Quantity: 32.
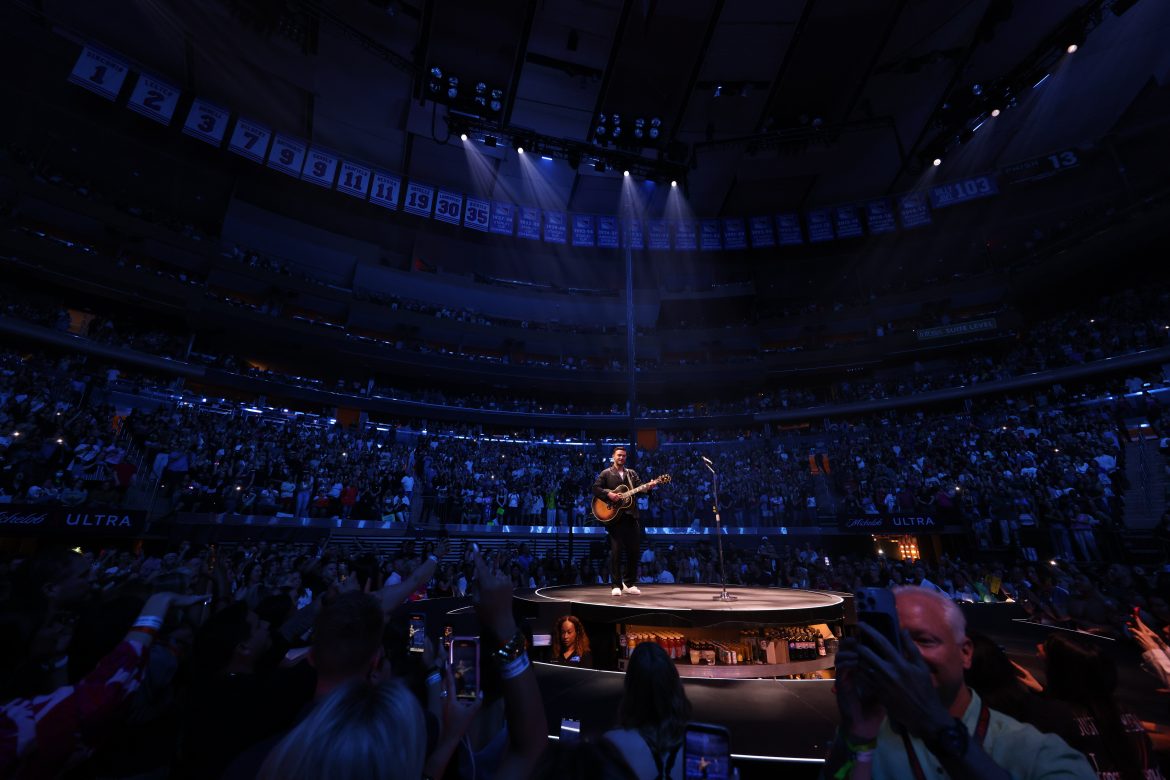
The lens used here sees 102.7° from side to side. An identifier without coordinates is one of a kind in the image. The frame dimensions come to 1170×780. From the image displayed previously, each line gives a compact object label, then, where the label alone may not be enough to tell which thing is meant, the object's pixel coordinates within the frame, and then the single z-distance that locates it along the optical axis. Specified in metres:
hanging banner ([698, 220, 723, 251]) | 27.47
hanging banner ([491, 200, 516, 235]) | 25.81
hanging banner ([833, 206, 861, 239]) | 26.53
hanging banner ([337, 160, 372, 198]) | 22.02
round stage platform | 4.68
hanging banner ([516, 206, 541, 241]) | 26.08
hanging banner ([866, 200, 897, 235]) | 26.30
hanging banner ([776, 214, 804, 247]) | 26.86
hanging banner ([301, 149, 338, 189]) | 21.30
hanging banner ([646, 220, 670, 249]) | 27.70
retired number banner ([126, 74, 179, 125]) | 17.61
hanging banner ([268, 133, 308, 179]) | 20.59
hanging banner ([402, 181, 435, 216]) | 24.00
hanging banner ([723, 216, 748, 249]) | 27.31
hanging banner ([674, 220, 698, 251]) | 27.41
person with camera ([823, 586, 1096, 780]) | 1.11
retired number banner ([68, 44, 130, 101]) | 16.38
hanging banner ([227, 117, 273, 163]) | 19.77
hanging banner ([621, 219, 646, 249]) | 27.59
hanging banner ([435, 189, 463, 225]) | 24.56
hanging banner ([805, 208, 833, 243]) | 26.73
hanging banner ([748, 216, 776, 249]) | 27.14
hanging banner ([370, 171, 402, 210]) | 22.97
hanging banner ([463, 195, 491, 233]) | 25.14
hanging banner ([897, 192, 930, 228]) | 25.70
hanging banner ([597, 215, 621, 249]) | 26.84
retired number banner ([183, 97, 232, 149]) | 18.89
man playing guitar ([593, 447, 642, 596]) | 6.46
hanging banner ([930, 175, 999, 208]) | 24.67
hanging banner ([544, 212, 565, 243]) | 26.33
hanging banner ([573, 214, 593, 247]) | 26.58
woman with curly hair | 5.37
